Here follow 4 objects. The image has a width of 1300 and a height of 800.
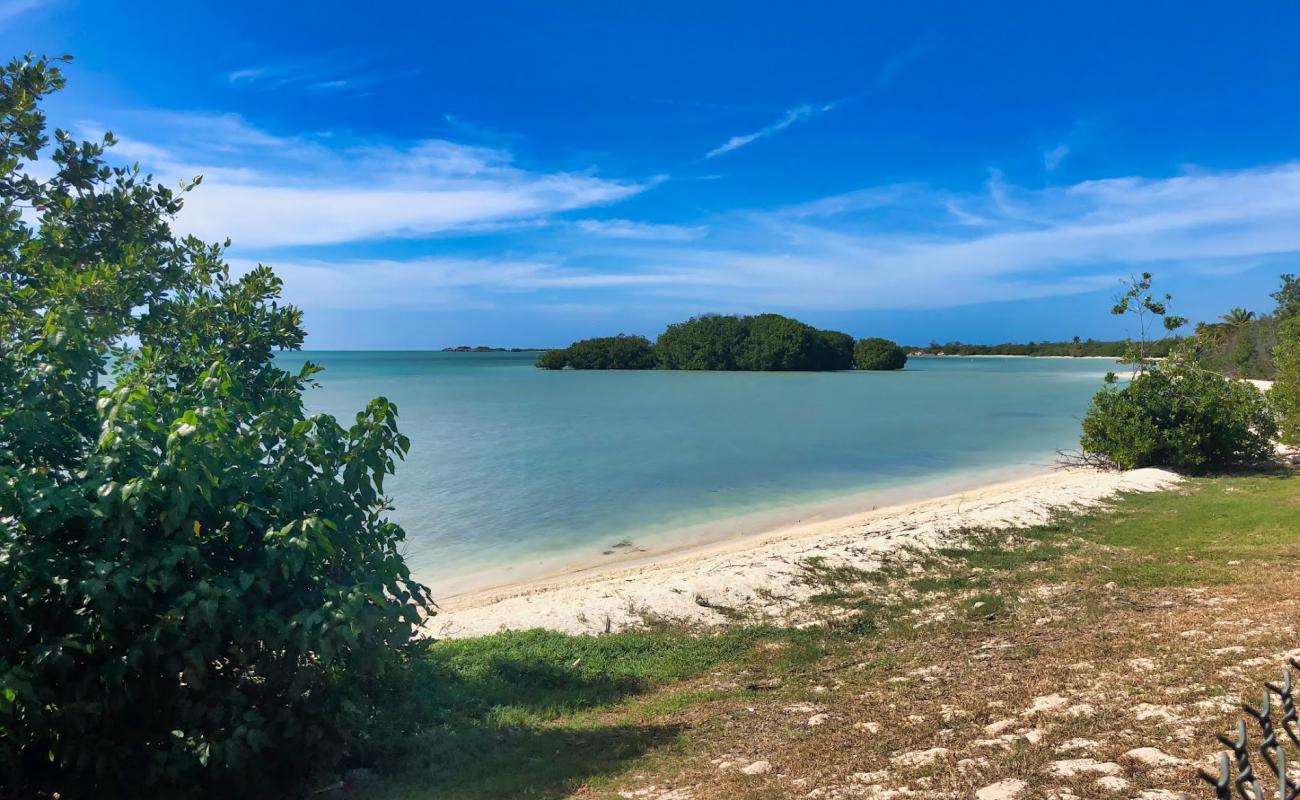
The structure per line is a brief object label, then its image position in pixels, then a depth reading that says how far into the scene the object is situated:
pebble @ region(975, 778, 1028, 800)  3.77
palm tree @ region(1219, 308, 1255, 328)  72.74
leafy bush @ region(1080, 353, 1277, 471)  17.97
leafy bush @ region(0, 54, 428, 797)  3.88
